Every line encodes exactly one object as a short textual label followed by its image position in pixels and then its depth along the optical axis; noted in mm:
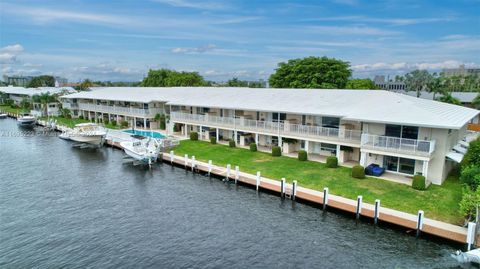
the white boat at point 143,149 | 32688
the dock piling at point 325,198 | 20905
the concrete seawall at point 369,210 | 17141
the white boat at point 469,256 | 14883
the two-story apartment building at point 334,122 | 23484
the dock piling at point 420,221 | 17641
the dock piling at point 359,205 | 19594
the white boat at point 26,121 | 62344
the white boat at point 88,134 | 41500
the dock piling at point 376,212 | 18984
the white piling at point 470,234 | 15914
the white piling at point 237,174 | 26328
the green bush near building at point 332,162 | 27266
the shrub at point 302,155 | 29531
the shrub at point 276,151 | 31766
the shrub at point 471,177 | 19609
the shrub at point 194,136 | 40497
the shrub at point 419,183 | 22123
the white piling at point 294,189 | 22692
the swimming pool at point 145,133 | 38031
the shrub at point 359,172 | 24547
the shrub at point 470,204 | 16547
